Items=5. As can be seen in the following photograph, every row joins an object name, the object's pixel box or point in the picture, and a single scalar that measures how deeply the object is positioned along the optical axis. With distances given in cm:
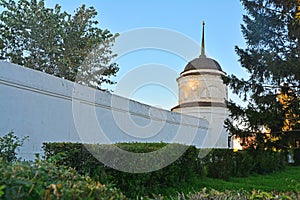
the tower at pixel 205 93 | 1920
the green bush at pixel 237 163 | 1000
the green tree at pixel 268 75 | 944
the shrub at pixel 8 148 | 498
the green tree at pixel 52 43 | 1664
